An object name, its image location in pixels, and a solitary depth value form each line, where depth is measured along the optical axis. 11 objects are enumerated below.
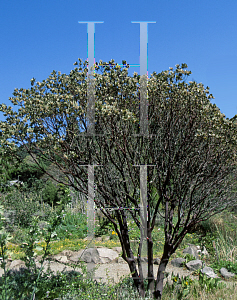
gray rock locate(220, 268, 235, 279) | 4.96
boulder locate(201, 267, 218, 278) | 4.60
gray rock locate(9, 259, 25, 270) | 5.25
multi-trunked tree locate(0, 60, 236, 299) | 3.31
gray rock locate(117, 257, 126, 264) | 5.98
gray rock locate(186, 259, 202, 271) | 5.25
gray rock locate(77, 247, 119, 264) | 5.81
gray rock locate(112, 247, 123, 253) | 6.42
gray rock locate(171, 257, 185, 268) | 5.55
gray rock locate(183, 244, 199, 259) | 5.98
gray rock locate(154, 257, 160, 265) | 5.72
